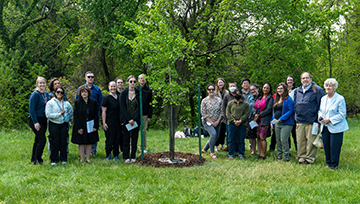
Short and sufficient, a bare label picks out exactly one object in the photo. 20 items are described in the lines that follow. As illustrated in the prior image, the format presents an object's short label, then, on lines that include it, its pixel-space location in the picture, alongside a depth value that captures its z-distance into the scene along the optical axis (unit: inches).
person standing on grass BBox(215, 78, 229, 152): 329.4
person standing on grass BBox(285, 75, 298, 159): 301.1
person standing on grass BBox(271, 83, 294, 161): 276.4
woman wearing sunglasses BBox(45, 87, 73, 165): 252.1
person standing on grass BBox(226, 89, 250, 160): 294.0
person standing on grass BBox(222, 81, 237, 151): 305.9
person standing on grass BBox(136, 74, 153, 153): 301.2
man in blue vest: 263.3
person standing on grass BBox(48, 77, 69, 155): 280.1
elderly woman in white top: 239.0
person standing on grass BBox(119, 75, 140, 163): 275.1
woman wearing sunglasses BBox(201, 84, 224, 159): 301.0
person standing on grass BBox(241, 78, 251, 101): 315.2
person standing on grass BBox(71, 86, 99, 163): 265.4
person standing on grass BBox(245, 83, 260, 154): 309.4
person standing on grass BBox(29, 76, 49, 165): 251.6
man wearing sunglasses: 290.7
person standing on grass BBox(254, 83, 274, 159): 291.9
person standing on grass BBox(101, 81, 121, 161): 279.7
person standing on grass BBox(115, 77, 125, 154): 293.6
